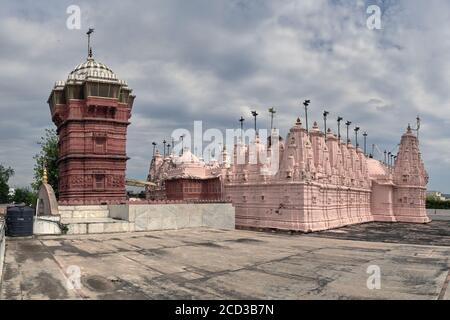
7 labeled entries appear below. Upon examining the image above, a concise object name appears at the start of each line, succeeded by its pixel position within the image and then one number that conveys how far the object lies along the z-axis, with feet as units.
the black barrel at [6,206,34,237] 70.64
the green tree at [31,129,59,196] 152.35
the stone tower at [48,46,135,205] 119.85
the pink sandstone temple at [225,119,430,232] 107.87
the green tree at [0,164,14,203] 364.34
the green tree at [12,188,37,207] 399.03
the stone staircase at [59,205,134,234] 80.69
